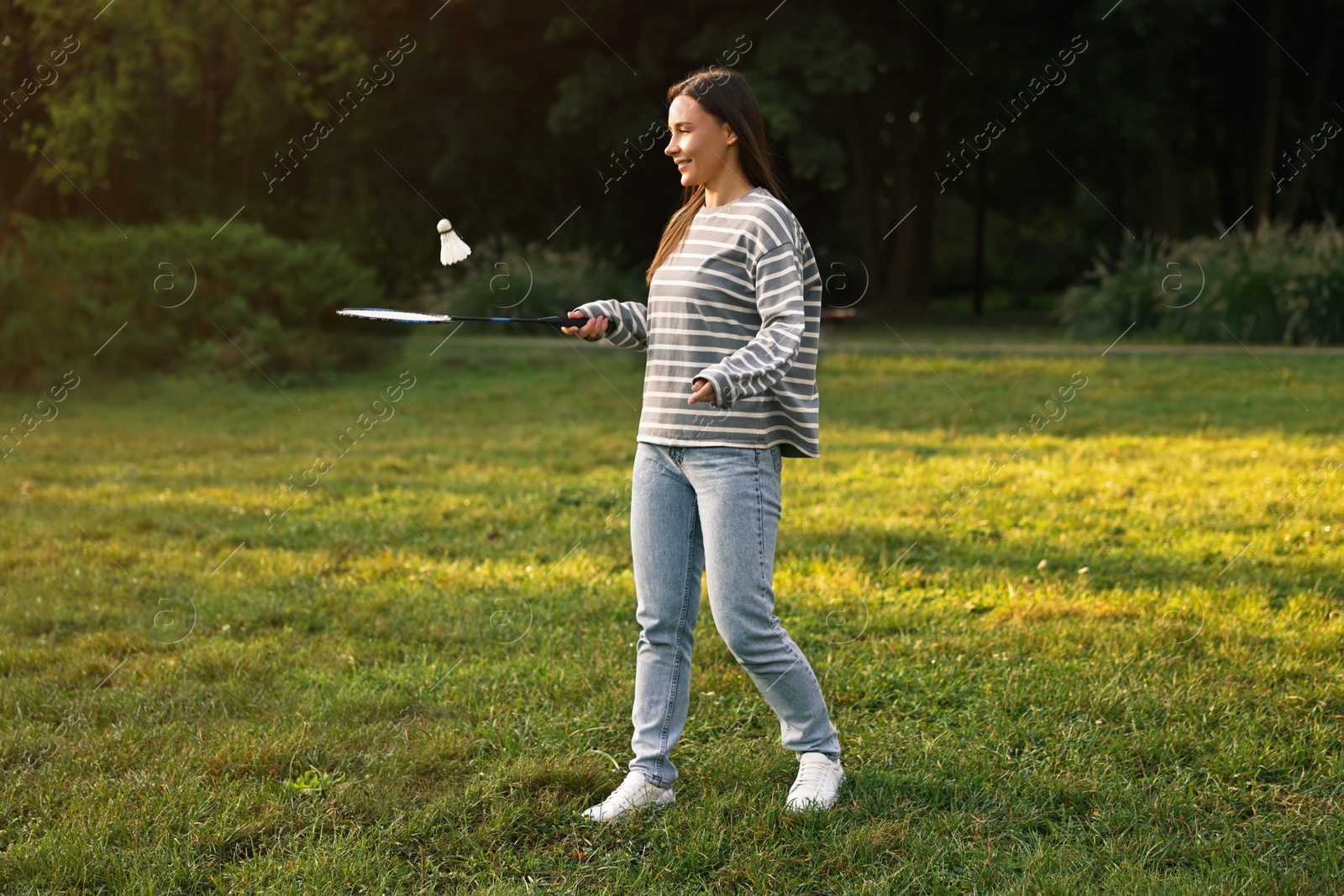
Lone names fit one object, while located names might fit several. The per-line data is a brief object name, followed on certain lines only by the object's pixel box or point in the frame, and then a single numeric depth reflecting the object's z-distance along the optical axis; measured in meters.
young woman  3.05
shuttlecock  3.04
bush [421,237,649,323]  17.19
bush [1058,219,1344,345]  14.35
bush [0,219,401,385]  12.20
